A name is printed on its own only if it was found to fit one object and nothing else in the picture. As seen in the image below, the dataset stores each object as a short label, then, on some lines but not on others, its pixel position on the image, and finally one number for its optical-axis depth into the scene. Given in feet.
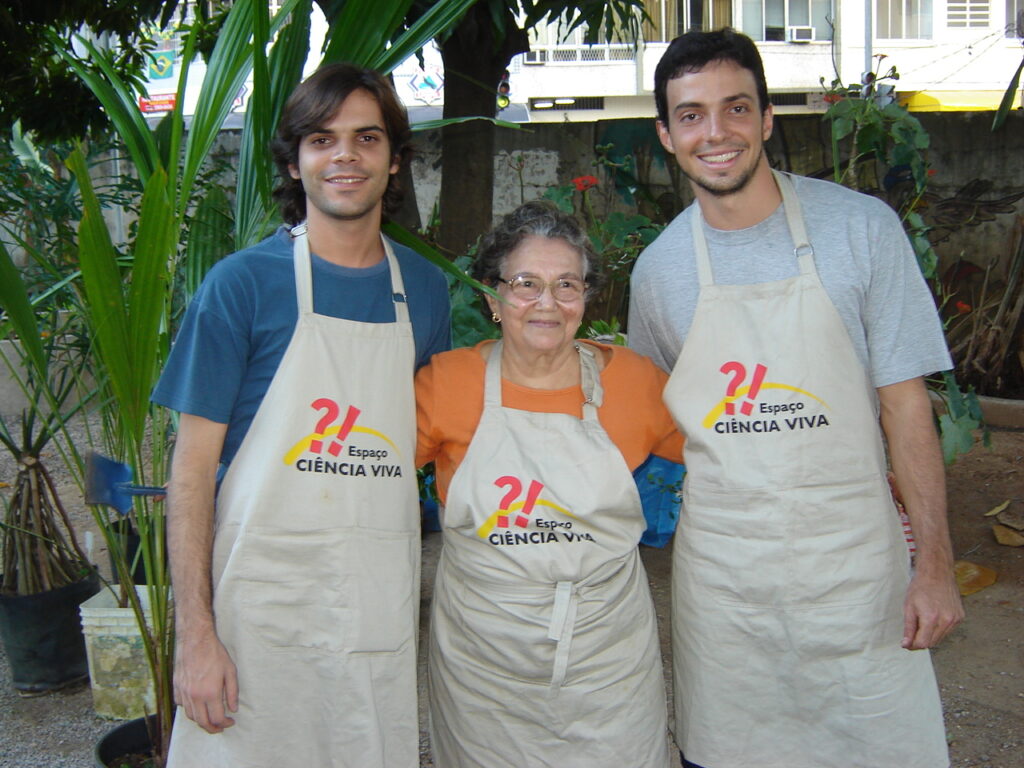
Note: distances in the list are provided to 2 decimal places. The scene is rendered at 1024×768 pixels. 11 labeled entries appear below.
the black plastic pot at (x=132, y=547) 12.44
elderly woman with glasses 6.28
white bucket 10.15
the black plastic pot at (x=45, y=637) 11.25
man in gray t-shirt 6.30
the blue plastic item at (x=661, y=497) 9.80
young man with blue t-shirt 5.87
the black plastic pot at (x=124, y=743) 8.32
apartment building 71.31
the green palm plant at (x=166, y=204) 6.40
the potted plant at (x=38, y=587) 11.14
